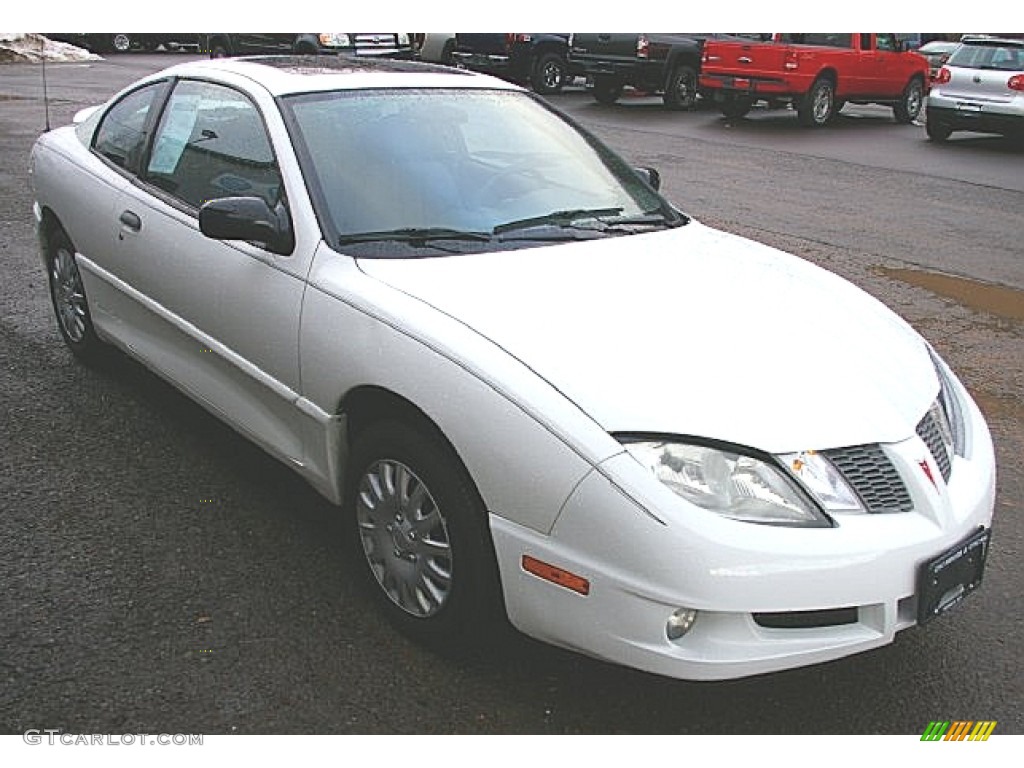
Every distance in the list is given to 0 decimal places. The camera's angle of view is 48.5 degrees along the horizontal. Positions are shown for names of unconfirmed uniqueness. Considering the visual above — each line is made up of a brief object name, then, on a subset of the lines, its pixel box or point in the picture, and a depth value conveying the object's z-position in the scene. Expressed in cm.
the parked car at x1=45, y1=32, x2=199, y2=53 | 2864
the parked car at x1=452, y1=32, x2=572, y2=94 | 1961
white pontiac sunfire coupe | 268
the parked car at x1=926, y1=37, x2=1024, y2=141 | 1466
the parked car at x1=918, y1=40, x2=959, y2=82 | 2720
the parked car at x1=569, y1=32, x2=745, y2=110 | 1856
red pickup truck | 1658
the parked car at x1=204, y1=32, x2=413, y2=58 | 1830
